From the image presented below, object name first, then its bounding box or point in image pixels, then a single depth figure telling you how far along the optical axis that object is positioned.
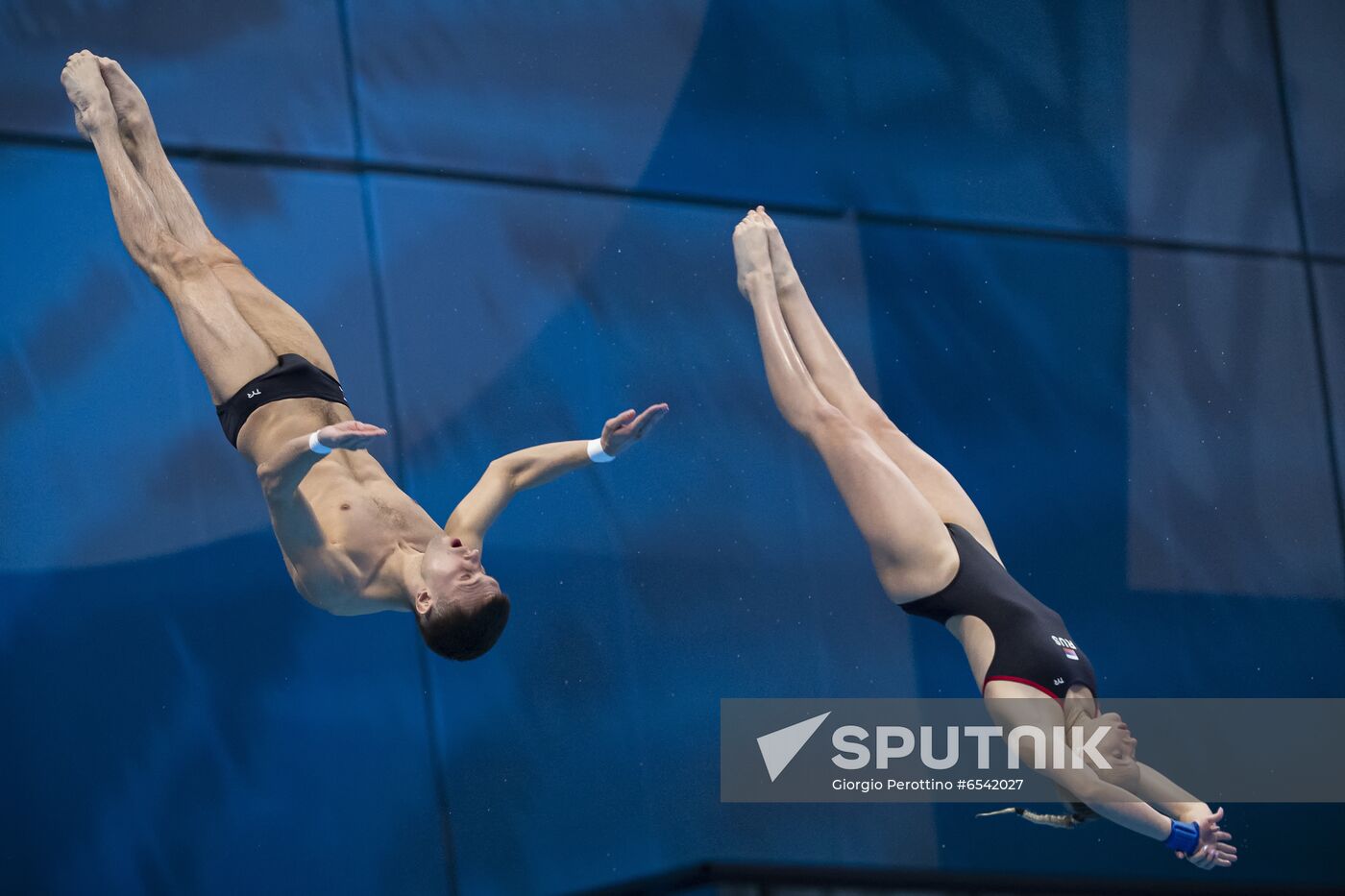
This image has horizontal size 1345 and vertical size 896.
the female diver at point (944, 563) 9.36
